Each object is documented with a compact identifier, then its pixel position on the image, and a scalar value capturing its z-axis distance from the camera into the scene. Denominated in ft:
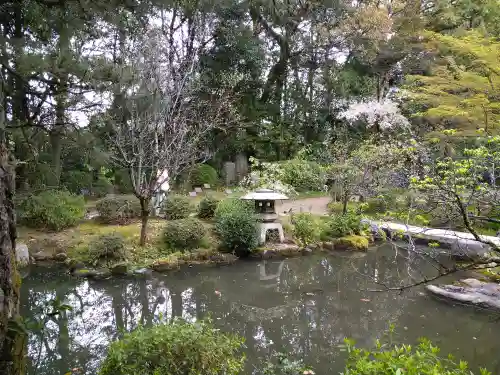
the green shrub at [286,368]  10.76
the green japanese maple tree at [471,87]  20.26
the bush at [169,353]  8.54
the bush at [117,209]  30.12
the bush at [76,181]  38.73
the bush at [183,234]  26.40
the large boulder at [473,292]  19.13
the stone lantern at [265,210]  28.86
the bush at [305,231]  30.55
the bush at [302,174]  44.91
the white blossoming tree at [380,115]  45.75
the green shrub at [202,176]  48.62
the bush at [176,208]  31.30
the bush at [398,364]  6.33
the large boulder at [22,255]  23.34
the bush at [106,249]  23.62
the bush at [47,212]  27.14
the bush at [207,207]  32.60
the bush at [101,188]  41.16
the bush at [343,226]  31.73
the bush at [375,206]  38.38
